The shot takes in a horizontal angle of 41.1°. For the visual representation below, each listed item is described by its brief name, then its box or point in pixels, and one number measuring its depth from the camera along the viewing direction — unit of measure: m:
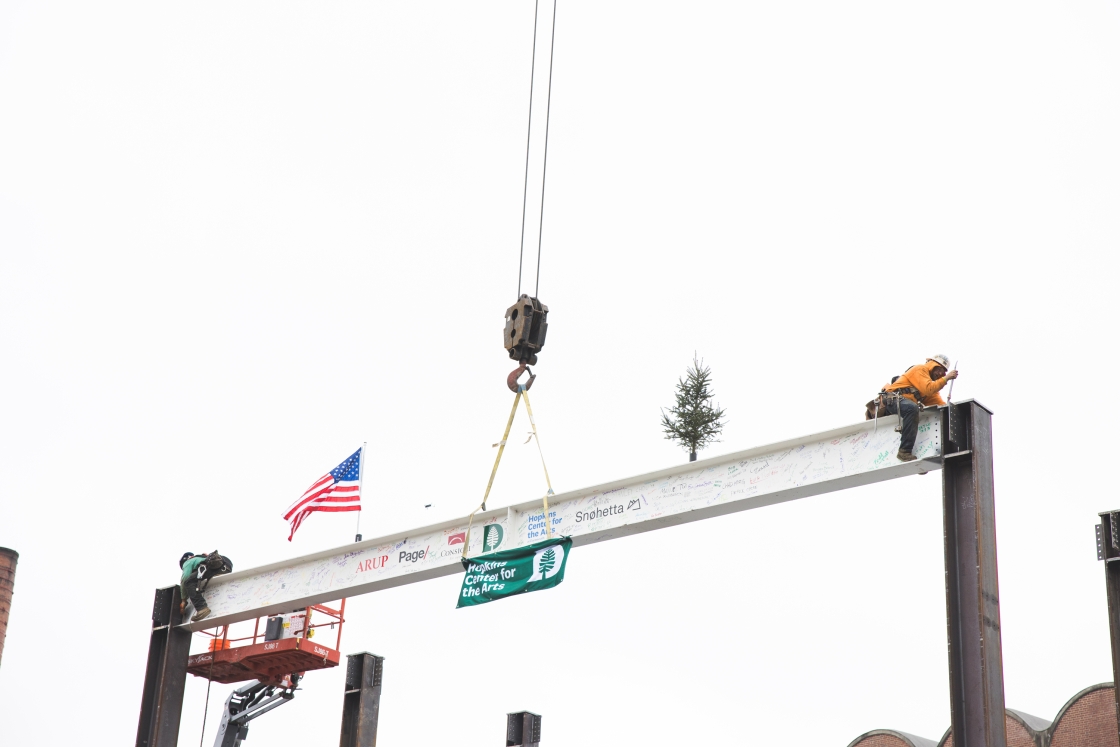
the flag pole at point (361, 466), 22.45
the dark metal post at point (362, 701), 20.86
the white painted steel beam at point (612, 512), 14.07
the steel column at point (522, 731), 21.94
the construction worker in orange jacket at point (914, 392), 13.47
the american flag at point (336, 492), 22.31
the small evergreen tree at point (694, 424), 17.22
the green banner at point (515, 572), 15.36
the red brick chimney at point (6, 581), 28.11
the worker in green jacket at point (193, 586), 18.53
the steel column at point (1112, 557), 14.26
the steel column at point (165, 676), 18.03
